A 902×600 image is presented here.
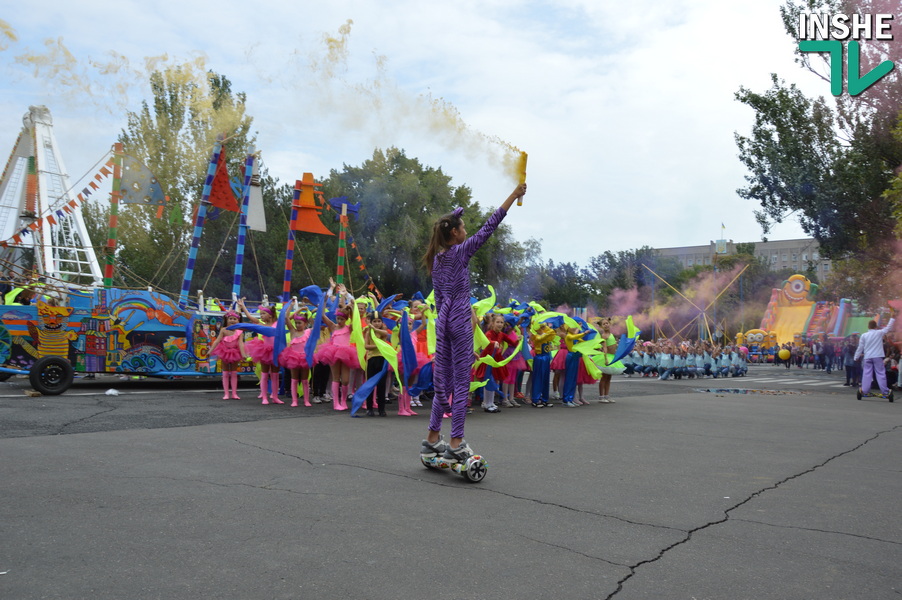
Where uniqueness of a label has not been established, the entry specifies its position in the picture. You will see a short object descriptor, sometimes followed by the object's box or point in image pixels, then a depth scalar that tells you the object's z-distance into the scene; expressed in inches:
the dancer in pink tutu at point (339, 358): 440.1
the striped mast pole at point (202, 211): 676.1
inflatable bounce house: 2043.6
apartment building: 5447.8
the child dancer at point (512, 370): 488.4
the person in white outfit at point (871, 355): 634.8
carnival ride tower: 995.3
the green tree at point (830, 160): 856.3
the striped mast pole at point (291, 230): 770.2
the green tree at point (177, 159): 732.7
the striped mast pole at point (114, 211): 686.5
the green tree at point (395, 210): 1482.5
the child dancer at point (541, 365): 519.5
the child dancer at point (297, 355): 462.9
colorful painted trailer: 485.1
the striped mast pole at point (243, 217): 722.8
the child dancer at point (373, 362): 409.1
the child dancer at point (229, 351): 504.7
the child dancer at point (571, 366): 534.0
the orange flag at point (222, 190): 720.3
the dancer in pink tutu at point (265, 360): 476.7
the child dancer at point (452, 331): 220.1
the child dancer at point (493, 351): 453.1
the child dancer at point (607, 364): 564.1
